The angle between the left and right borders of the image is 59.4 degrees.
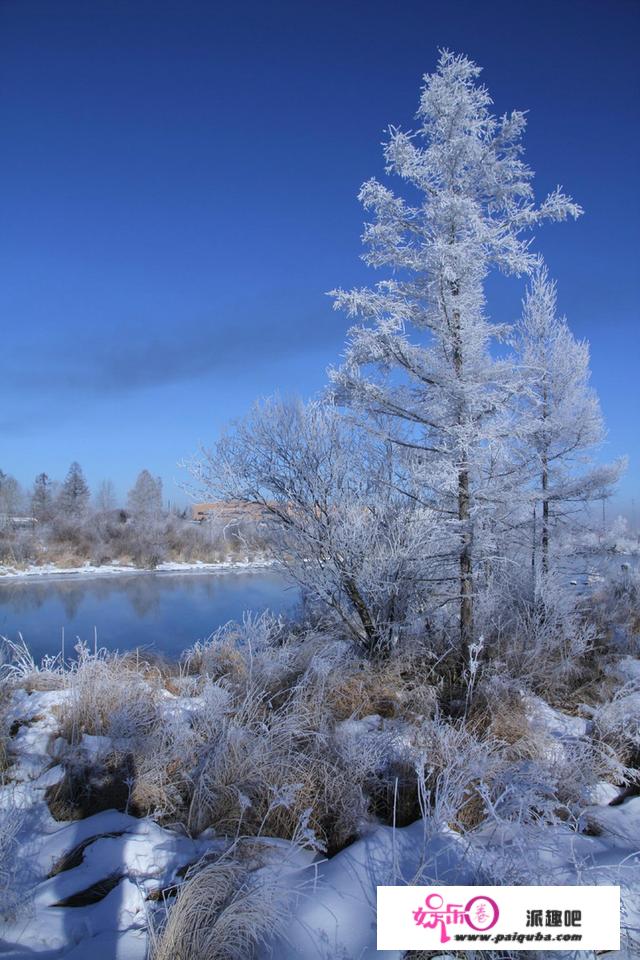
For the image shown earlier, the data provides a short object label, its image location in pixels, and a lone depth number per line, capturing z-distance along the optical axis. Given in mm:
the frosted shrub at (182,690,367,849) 3564
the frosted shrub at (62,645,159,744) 4633
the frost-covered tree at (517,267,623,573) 10391
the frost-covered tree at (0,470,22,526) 36050
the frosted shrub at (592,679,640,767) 4621
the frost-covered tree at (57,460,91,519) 47875
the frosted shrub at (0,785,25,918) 2738
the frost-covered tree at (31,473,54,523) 43594
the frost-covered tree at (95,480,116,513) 64800
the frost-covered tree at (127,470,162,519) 57125
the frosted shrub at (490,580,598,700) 6367
